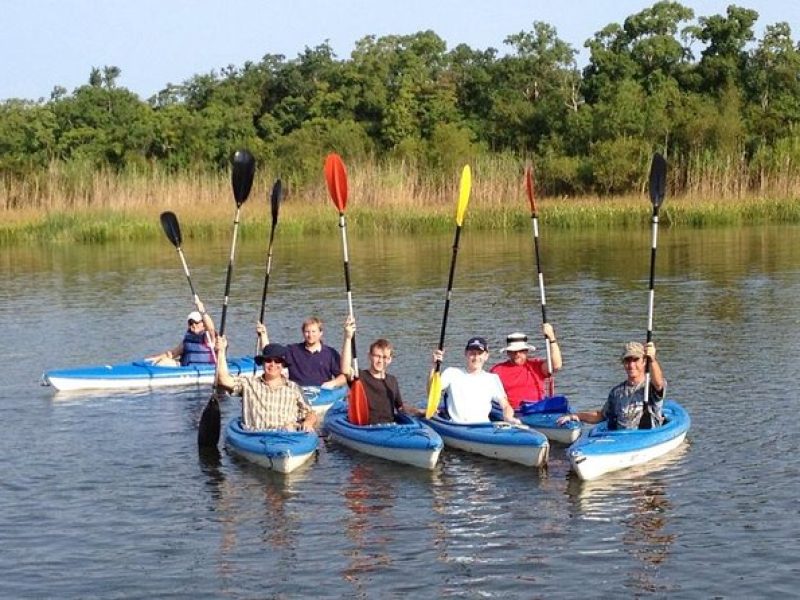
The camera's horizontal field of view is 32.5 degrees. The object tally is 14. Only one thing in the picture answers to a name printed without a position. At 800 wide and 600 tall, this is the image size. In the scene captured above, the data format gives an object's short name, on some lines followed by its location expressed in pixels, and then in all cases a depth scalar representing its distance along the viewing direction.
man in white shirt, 11.19
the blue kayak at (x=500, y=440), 10.57
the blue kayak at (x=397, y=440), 10.73
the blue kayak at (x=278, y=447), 10.79
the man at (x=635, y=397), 10.65
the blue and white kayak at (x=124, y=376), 15.03
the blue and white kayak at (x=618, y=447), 10.21
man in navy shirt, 13.30
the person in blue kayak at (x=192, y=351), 15.22
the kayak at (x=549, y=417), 11.34
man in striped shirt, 11.24
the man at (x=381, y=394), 11.57
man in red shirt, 12.02
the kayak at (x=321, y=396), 12.99
